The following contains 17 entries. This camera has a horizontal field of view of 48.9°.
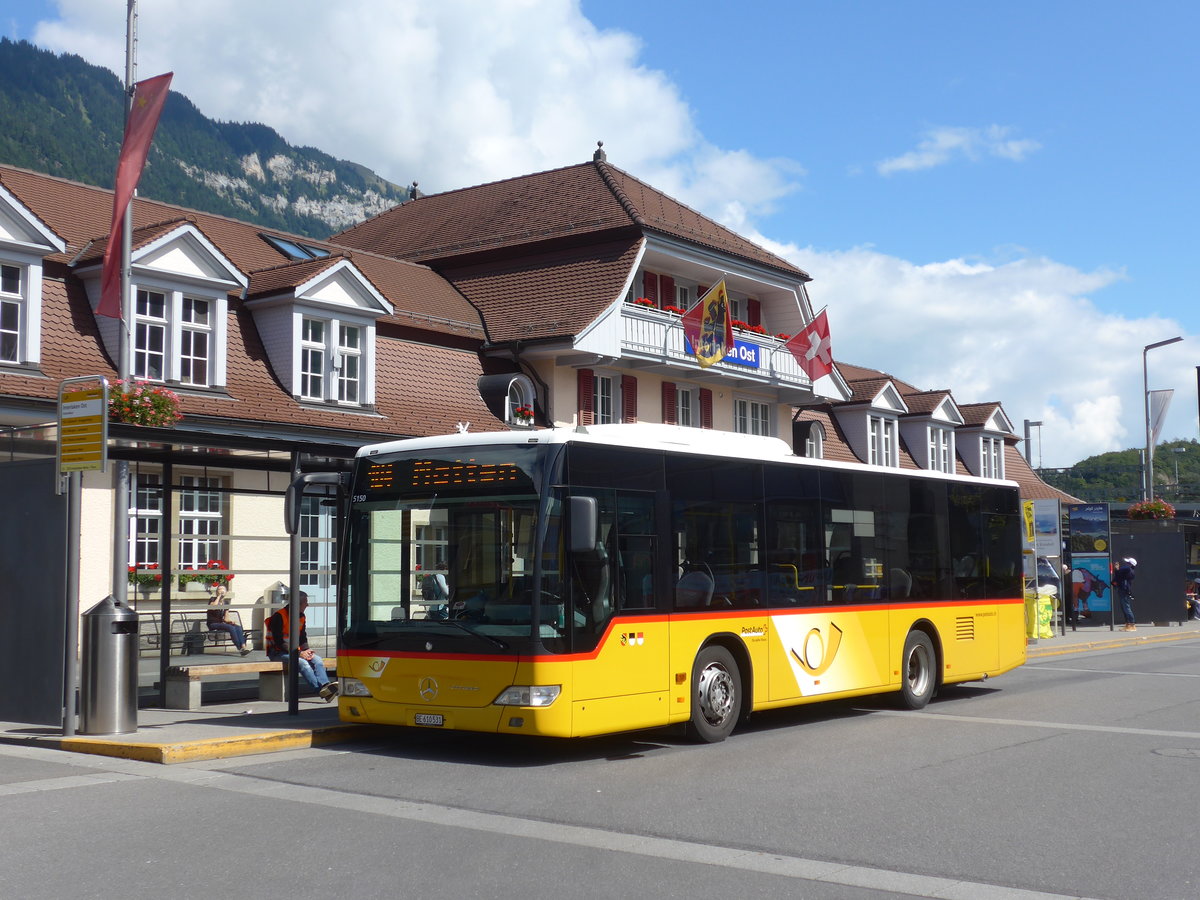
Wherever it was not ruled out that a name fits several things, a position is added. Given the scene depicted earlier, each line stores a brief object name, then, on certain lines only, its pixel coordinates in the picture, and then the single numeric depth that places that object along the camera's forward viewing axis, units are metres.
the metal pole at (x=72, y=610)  12.42
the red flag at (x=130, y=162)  16.77
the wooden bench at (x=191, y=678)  14.97
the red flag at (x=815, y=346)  34.31
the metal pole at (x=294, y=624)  13.50
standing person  34.47
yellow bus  11.05
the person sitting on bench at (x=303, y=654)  15.52
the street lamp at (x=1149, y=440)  41.28
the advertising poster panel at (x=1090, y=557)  33.66
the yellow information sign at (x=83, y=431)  12.10
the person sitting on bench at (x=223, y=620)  16.86
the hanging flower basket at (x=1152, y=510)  38.69
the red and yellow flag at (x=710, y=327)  31.53
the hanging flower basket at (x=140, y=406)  16.28
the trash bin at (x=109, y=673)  12.31
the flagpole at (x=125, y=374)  14.57
